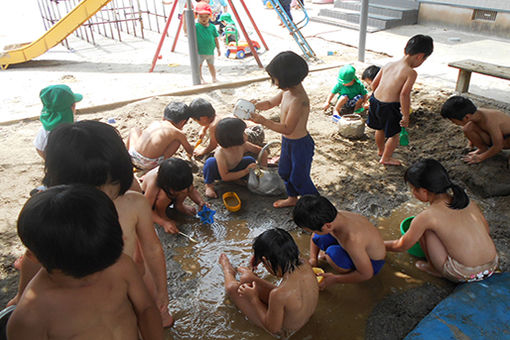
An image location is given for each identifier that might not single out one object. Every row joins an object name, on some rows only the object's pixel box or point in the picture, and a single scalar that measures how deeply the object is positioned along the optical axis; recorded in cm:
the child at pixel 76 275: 128
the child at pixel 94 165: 175
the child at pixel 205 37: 726
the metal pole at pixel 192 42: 645
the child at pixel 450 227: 264
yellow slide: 869
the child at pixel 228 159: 378
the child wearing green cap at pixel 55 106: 394
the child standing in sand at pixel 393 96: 410
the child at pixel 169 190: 317
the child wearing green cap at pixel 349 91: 558
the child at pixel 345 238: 257
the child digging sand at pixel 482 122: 406
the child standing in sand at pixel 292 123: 332
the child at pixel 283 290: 230
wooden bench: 539
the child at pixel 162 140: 412
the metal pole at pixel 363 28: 774
